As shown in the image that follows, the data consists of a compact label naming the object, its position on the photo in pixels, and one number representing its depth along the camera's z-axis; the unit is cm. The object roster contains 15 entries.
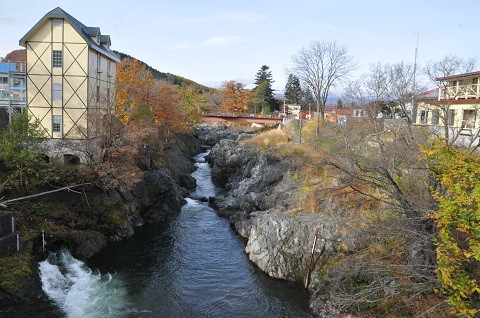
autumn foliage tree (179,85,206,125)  6227
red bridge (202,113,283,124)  6224
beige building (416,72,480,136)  3234
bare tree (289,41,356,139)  4497
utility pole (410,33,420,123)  2353
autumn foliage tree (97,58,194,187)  2759
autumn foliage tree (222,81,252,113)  8888
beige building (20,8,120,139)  3047
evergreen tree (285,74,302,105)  9050
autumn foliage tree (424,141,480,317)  1047
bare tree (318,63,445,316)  1482
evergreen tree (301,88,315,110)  8158
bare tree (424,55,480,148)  1614
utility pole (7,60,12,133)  3064
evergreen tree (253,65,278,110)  8725
